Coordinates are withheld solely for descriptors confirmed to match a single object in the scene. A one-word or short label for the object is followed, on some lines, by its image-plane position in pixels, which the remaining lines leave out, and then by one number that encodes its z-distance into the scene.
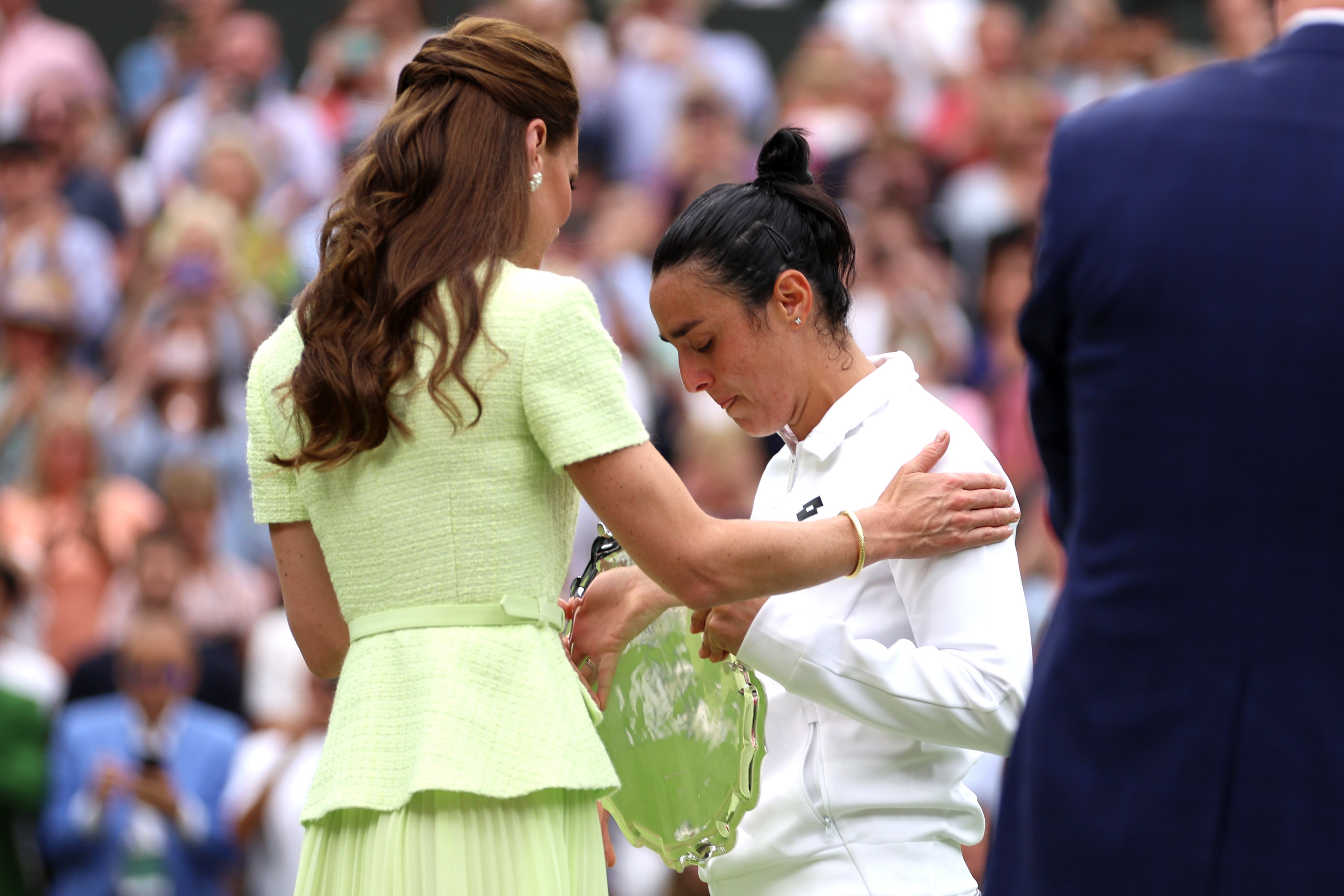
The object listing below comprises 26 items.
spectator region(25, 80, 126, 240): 15.81
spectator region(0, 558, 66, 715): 11.01
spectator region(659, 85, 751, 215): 15.52
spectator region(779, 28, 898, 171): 16.62
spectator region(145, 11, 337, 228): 15.98
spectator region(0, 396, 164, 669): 12.34
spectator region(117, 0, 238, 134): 17.45
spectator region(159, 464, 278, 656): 11.98
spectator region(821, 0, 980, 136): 18.81
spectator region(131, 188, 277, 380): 13.97
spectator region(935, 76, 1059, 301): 16.20
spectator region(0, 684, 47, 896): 10.66
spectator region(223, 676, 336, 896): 10.45
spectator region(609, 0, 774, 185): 17.14
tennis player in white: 4.55
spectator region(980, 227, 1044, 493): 12.51
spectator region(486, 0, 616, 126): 16.62
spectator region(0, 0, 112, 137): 16.87
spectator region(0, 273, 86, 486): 13.45
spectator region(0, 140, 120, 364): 14.78
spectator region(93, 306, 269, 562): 13.17
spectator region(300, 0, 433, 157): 16.45
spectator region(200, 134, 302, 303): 14.89
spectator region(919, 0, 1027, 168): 17.09
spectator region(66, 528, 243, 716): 11.17
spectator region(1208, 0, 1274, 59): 16.27
